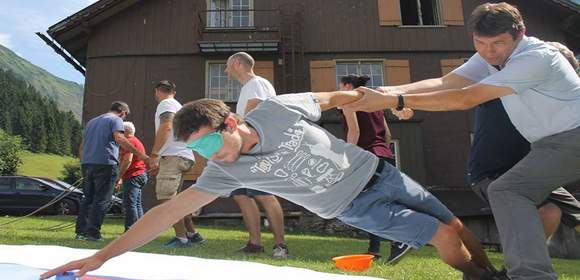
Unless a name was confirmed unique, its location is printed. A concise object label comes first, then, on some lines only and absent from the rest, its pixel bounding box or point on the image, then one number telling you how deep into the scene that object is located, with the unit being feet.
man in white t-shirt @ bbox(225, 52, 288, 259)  13.26
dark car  48.24
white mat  8.73
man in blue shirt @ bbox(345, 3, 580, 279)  7.04
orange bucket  10.91
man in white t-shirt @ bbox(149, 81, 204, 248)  15.08
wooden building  43.96
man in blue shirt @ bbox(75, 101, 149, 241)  16.99
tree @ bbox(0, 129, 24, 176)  105.29
